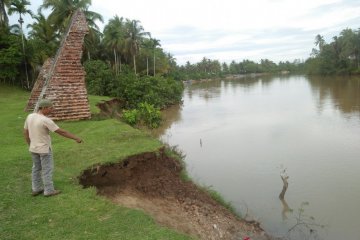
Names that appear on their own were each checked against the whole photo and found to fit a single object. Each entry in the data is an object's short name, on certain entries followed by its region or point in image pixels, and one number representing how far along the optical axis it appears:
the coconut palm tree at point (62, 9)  32.75
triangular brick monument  11.63
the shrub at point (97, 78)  28.13
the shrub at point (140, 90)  27.17
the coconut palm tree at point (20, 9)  27.33
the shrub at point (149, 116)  18.30
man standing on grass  5.53
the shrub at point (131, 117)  16.48
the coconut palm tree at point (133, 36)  41.50
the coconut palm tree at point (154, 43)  53.09
